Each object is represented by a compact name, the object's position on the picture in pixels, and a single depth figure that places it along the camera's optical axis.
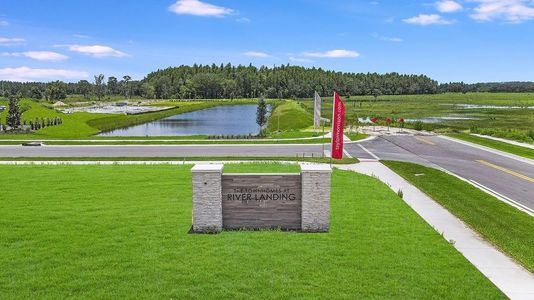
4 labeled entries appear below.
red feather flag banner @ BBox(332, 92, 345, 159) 16.95
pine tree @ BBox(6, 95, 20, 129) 58.09
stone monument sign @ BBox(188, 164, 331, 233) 11.93
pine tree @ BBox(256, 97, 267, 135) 61.85
